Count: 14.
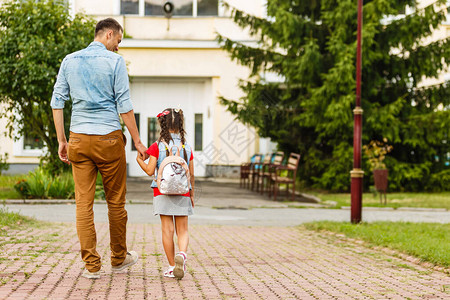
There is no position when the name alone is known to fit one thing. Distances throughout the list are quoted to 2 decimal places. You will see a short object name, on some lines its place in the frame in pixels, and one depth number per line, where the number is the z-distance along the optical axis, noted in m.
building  26.23
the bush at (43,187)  15.32
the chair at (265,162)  20.01
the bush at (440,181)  20.42
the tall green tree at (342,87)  18.95
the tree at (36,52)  14.77
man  5.82
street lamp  11.09
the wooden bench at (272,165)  18.56
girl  6.13
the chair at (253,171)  20.48
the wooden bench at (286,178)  17.47
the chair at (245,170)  21.47
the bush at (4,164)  20.67
